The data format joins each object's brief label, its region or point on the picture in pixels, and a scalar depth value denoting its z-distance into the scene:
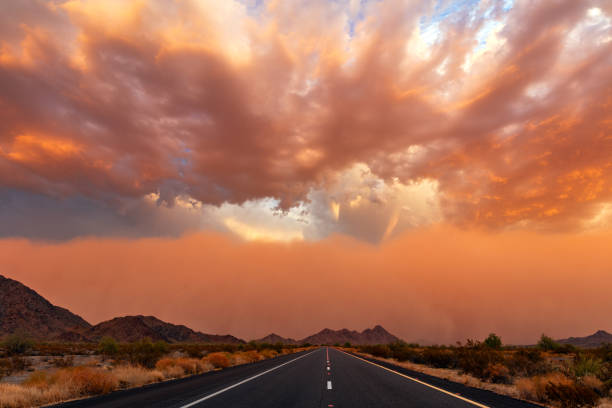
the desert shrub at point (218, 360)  26.87
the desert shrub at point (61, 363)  34.01
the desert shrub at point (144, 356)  24.50
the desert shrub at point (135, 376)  15.70
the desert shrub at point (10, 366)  28.08
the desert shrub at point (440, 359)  29.00
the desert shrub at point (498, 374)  17.30
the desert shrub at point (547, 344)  63.02
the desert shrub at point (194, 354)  37.78
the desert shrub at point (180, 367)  19.80
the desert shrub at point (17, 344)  51.31
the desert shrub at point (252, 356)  36.26
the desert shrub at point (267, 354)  44.41
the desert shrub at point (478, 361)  19.04
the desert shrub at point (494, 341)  71.50
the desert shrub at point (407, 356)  36.32
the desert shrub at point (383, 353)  44.83
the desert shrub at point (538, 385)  11.48
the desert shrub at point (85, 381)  12.86
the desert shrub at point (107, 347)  50.44
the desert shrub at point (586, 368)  13.69
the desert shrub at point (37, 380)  13.22
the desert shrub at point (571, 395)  10.09
